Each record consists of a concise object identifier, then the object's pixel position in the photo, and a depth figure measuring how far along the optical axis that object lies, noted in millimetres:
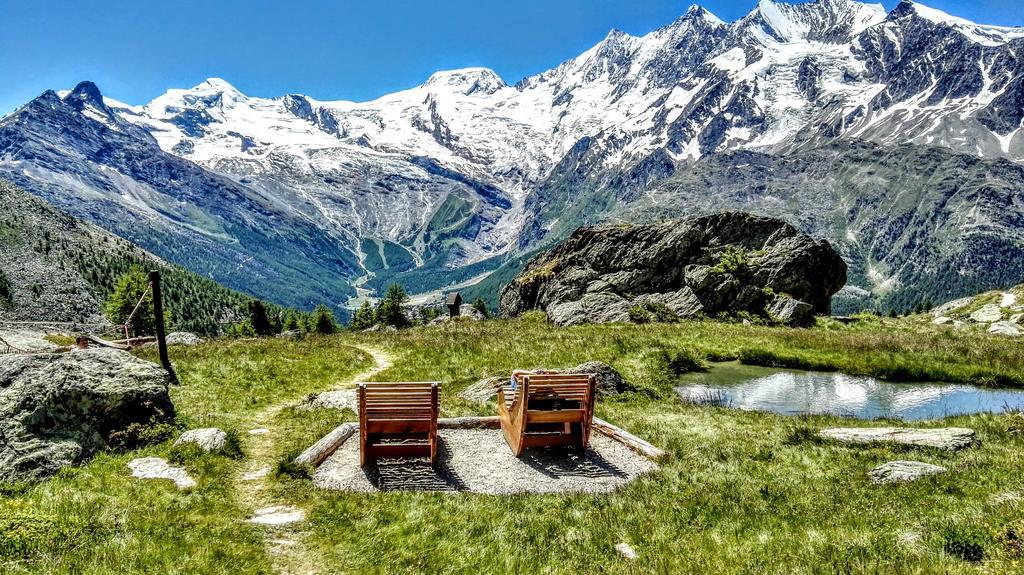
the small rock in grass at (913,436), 13125
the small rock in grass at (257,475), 12620
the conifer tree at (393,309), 95438
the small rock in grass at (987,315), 49522
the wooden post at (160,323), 22844
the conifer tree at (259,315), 68812
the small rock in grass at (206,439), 13774
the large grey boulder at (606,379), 21750
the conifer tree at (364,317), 110694
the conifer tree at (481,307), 78575
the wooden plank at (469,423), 17219
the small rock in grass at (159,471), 11866
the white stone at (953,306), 93569
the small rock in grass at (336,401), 20172
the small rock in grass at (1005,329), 36859
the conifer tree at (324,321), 93812
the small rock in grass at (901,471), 11088
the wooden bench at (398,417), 13859
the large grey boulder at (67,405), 11695
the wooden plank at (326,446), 13641
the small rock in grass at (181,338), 47628
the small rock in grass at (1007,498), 8953
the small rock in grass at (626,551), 8725
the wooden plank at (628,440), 14812
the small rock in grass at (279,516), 10378
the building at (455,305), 72094
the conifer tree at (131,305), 68625
